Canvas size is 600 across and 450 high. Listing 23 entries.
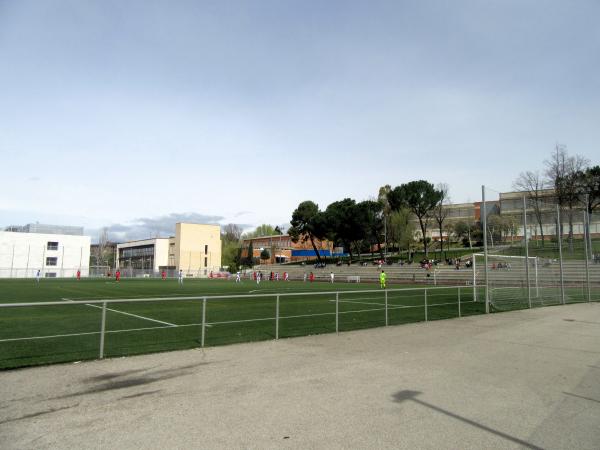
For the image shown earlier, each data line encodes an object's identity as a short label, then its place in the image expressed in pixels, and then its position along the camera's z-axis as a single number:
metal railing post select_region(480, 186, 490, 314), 15.59
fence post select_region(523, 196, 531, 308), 17.53
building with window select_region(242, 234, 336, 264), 118.34
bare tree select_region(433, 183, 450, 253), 77.50
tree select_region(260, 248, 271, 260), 114.62
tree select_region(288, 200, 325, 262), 86.69
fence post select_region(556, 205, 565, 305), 19.77
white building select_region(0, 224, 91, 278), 77.81
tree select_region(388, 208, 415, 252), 75.94
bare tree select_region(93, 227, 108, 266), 120.59
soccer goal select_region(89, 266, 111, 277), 75.06
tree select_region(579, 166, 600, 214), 59.90
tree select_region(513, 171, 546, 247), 58.28
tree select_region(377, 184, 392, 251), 80.62
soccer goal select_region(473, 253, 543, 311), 17.05
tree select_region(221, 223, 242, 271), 107.44
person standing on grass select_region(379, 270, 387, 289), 37.44
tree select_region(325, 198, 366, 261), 81.19
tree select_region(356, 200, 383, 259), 81.06
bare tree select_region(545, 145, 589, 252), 53.56
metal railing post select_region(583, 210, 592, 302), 21.11
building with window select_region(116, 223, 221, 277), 104.06
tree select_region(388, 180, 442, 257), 77.38
